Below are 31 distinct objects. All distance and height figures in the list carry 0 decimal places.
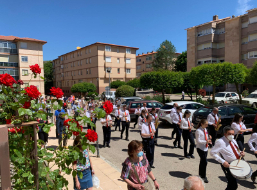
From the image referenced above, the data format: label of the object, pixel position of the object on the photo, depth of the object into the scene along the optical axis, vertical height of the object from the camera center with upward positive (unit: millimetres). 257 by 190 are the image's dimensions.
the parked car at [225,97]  23789 -1212
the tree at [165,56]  54969 +9026
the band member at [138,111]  12750 -1542
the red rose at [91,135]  2508 -618
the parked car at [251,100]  20167 -1356
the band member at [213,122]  8167 -1461
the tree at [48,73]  68875 +5364
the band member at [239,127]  6418 -1322
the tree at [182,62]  51125 +6715
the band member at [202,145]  5309 -1622
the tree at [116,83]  44891 +1130
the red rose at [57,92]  2550 -51
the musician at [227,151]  4105 -1393
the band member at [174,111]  9725 -1188
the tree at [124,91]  30058 -496
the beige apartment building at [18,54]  37781 +6857
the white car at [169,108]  12840 -1387
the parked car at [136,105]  15196 -1370
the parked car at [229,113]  9773 -1331
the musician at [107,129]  8462 -1842
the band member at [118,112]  11304 -1447
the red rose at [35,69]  2760 +275
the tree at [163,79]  22875 +1016
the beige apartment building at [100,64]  47531 +6451
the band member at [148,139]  6156 -1637
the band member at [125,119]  10039 -1606
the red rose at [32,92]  2246 -43
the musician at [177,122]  8578 -1566
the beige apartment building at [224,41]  33469 +9217
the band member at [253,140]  5084 -1447
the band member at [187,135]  7212 -1783
